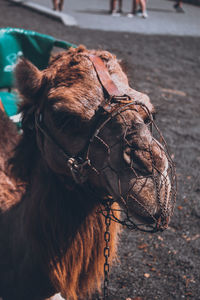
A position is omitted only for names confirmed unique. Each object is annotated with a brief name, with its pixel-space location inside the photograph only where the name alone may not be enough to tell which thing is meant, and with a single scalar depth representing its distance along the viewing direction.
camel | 1.75
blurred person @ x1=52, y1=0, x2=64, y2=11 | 13.00
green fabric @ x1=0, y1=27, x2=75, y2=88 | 4.14
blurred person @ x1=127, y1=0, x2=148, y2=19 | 14.00
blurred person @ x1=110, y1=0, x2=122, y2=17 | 13.76
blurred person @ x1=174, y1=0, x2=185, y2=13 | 16.62
